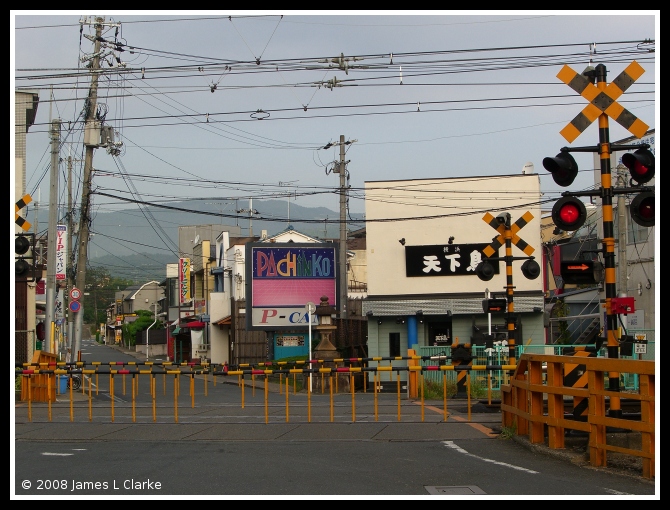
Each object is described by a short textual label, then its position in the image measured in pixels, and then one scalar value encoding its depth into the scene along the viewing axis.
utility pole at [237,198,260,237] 58.97
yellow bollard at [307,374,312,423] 15.31
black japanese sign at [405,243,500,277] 34.00
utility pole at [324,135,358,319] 35.98
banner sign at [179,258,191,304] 61.53
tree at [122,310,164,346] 89.69
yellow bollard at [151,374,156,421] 15.93
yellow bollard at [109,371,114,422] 16.23
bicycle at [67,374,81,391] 29.91
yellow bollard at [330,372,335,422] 15.29
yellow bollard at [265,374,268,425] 15.24
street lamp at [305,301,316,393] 28.53
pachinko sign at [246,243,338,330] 38.78
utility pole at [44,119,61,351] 27.98
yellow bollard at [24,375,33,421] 16.19
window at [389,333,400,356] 34.28
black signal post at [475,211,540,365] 19.86
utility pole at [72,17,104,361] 28.94
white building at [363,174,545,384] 33.62
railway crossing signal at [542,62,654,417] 10.97
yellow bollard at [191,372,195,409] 19.63
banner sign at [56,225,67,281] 37.47
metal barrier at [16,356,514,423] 15.25
